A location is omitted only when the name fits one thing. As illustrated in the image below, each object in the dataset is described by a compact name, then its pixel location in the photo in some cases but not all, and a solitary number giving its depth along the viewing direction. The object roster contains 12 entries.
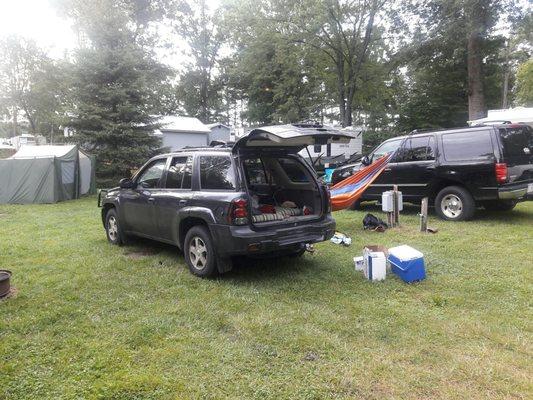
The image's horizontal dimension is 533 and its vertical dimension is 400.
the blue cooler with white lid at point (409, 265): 4.72
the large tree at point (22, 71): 32.72
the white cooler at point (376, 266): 4.79
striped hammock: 7.54
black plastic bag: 7.65
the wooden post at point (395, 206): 7.73
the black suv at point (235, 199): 4.61
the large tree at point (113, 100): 15.66
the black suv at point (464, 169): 7.24
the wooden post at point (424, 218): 7.04
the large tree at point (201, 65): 42.34
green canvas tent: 13.14
